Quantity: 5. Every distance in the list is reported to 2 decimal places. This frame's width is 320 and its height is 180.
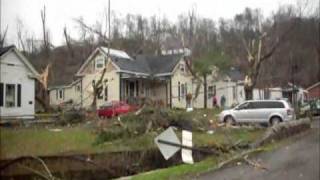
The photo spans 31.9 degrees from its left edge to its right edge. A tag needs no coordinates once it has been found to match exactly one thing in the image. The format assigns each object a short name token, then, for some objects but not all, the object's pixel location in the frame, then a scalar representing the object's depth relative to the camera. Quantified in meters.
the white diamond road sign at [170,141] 7.85
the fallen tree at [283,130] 10.90
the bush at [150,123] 11.24
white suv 12.75
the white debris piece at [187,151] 8.92
